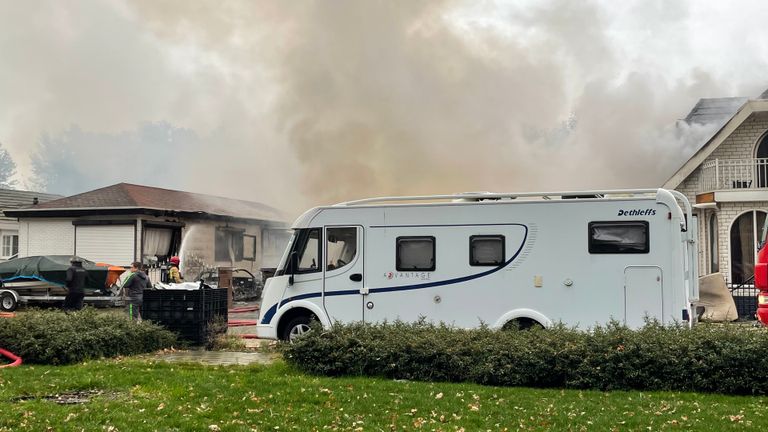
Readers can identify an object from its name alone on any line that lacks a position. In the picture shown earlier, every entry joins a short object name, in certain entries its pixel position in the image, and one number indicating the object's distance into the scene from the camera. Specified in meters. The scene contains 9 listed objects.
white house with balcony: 20.66
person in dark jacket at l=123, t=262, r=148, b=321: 15.80
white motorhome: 11.07
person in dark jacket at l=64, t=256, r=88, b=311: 16.81
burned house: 25.48
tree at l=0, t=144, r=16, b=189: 80.69
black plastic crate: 13.12
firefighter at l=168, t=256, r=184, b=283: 17.66
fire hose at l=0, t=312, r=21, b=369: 10.55
